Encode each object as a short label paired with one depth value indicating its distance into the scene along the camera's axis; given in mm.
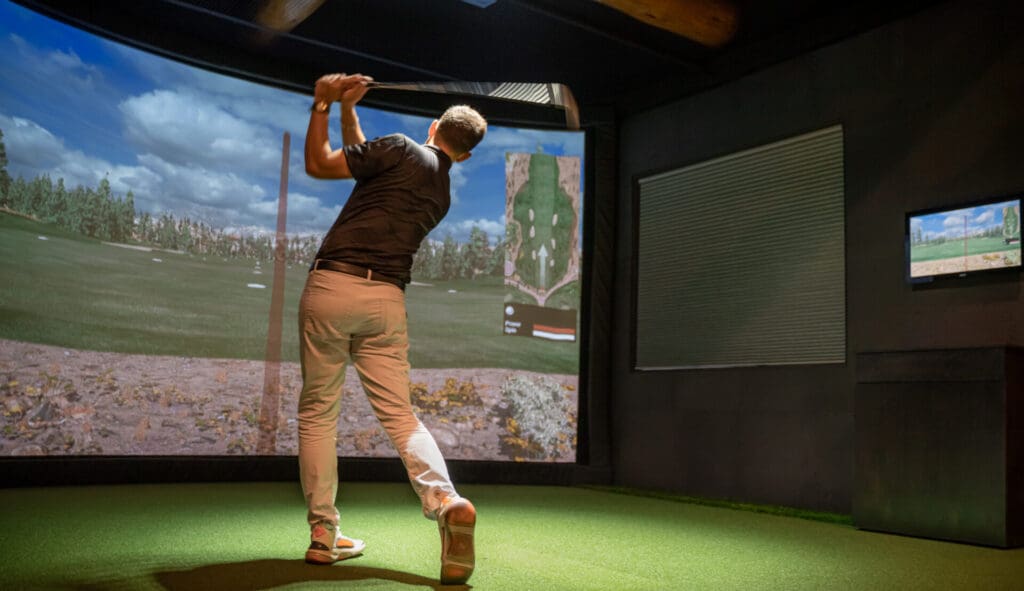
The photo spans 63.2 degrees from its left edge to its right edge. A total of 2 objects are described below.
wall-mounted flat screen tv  4191
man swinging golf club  2555
